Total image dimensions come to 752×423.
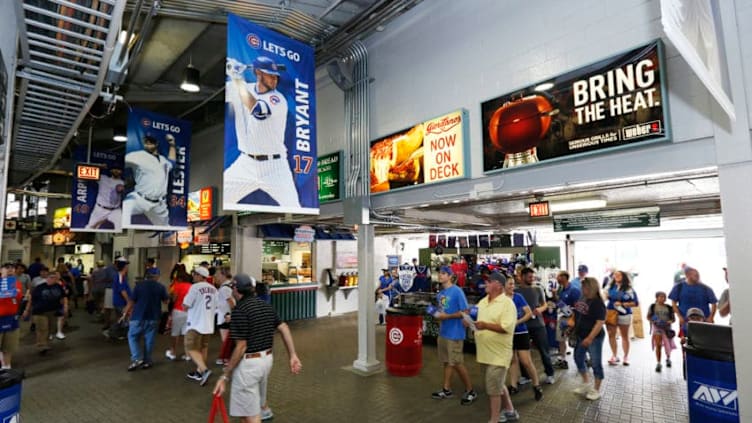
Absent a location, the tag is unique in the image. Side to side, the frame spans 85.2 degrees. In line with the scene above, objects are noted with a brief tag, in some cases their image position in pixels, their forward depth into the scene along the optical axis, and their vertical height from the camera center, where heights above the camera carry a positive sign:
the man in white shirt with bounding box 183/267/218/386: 6.29 -1.11
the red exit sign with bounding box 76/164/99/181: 9.98 +1.88
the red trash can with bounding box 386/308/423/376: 6.77 -1.68
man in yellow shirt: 4.37 -1.05
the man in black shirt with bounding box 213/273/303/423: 3.66 -1.00
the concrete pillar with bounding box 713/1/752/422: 3.51 +0.34
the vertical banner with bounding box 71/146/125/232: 10.40 +1.35
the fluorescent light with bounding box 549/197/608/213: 6.62 +0.61
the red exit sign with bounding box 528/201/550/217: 6.16 +0.49
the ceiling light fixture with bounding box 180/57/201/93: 7.55 +3.11
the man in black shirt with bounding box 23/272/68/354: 7.94 -1.08
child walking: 6.87 -1.47
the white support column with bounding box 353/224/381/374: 7.05 -0.99
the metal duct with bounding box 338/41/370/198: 7.29 +2.14
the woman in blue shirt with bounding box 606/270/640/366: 7.08 -1.20
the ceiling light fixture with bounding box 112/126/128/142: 11.73 +3.38
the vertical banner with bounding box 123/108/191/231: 8.19 +1.57
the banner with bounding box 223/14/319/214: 5.10 +1.63
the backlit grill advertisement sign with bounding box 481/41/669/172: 3.98 +1.41
